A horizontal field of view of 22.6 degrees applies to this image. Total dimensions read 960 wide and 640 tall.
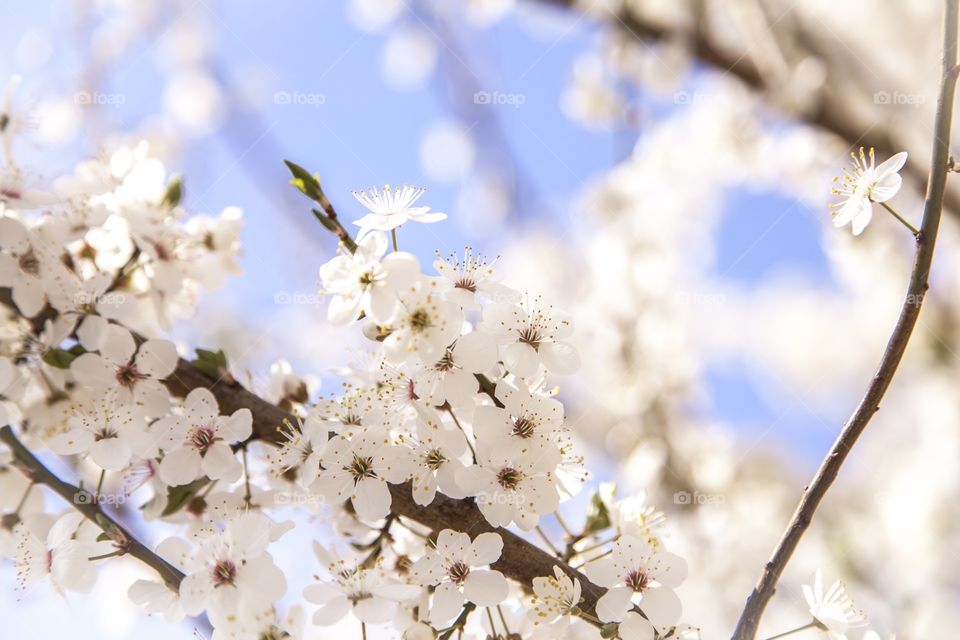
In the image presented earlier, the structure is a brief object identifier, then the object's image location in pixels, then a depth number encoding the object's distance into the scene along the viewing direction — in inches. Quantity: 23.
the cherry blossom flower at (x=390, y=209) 21.3
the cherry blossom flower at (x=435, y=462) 21.3
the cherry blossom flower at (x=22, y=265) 22.5
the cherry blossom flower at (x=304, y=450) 21.3
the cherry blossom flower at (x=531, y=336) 21.3
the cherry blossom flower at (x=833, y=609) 21.6
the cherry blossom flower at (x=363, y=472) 21.2
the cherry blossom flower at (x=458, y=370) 21.2
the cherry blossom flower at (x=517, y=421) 21.3
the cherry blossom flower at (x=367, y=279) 21.0
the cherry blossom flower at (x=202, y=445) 21.8
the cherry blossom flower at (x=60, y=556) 21.4
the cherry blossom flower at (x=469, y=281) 21.2
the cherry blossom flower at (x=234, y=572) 20.7
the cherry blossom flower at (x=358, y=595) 20.9
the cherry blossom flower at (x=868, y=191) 21.6
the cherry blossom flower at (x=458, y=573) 21.2
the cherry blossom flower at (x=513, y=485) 21.3
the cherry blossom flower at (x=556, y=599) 21.2
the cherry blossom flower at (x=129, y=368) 22.3
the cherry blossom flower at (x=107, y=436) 21.7
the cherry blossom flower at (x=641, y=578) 21.2
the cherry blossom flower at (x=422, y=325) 21.0
